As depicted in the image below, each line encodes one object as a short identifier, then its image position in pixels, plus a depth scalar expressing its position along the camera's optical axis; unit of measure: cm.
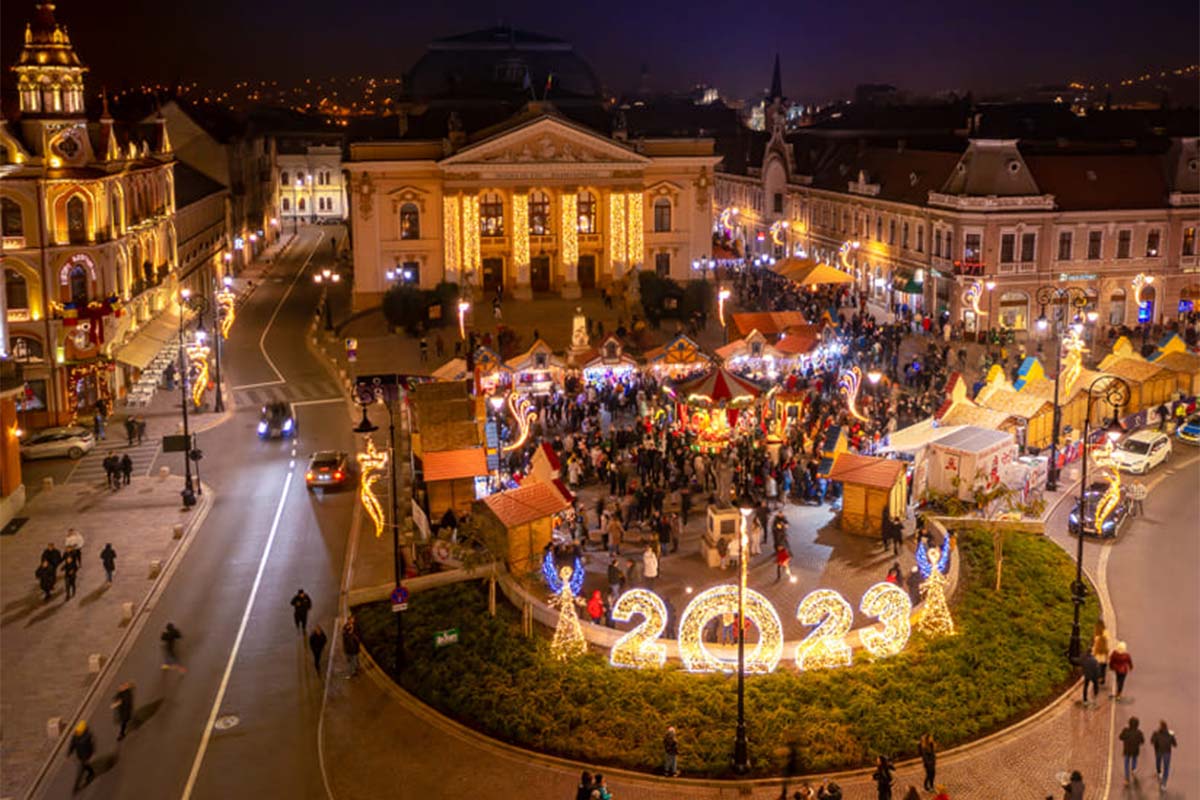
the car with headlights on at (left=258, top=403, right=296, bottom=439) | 4275
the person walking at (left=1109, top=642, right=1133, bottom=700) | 2286
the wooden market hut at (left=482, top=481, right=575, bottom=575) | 2838
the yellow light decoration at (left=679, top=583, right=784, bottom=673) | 2328
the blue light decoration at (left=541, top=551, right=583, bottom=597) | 2723
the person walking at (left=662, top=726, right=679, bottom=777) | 2050
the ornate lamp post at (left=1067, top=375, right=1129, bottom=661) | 2423
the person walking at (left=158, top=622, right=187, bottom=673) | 2514
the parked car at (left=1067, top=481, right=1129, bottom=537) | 3188
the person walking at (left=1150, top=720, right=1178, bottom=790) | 1991
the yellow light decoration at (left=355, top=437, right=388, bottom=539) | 3145
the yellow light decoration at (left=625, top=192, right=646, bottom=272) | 7016
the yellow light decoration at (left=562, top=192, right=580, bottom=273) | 6919
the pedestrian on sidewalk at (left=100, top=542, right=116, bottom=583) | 2922
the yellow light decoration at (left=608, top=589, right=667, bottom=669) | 2395
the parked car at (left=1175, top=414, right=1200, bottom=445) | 4122
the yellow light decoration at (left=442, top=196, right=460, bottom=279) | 6775
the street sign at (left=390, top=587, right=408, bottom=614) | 2417
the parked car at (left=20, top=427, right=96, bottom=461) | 3950
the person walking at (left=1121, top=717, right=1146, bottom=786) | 2003
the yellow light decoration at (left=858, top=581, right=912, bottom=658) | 2400
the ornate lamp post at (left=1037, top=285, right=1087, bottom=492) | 5159
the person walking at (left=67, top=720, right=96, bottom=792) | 2080
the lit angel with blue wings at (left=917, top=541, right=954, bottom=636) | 2502
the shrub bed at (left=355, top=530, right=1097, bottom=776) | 2131
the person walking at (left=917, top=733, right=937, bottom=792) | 2003
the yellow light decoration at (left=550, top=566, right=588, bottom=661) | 2431
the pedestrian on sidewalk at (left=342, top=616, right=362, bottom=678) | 2466
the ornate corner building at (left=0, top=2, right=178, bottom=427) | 4275
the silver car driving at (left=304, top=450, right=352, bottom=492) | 3656
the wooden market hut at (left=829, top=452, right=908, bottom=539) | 3081
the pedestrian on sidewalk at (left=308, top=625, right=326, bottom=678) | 2461
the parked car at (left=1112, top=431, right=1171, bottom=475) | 3750
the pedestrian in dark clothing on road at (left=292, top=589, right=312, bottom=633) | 2625
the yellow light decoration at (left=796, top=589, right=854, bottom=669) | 2370
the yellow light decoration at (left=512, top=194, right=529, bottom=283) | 6881
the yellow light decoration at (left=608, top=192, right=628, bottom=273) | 6962
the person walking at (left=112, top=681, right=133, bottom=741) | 2231
